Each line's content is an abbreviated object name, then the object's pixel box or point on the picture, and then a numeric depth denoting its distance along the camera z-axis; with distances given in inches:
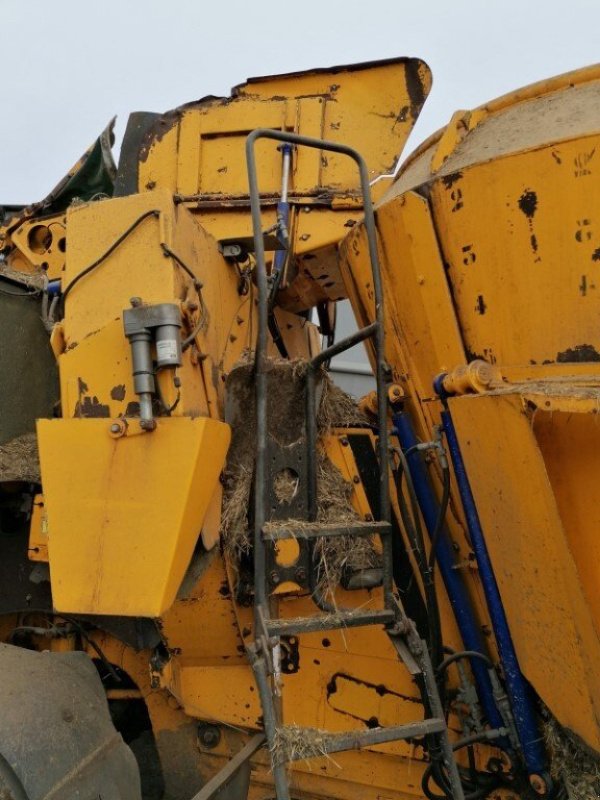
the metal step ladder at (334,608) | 80.2
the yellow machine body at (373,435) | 78.9
